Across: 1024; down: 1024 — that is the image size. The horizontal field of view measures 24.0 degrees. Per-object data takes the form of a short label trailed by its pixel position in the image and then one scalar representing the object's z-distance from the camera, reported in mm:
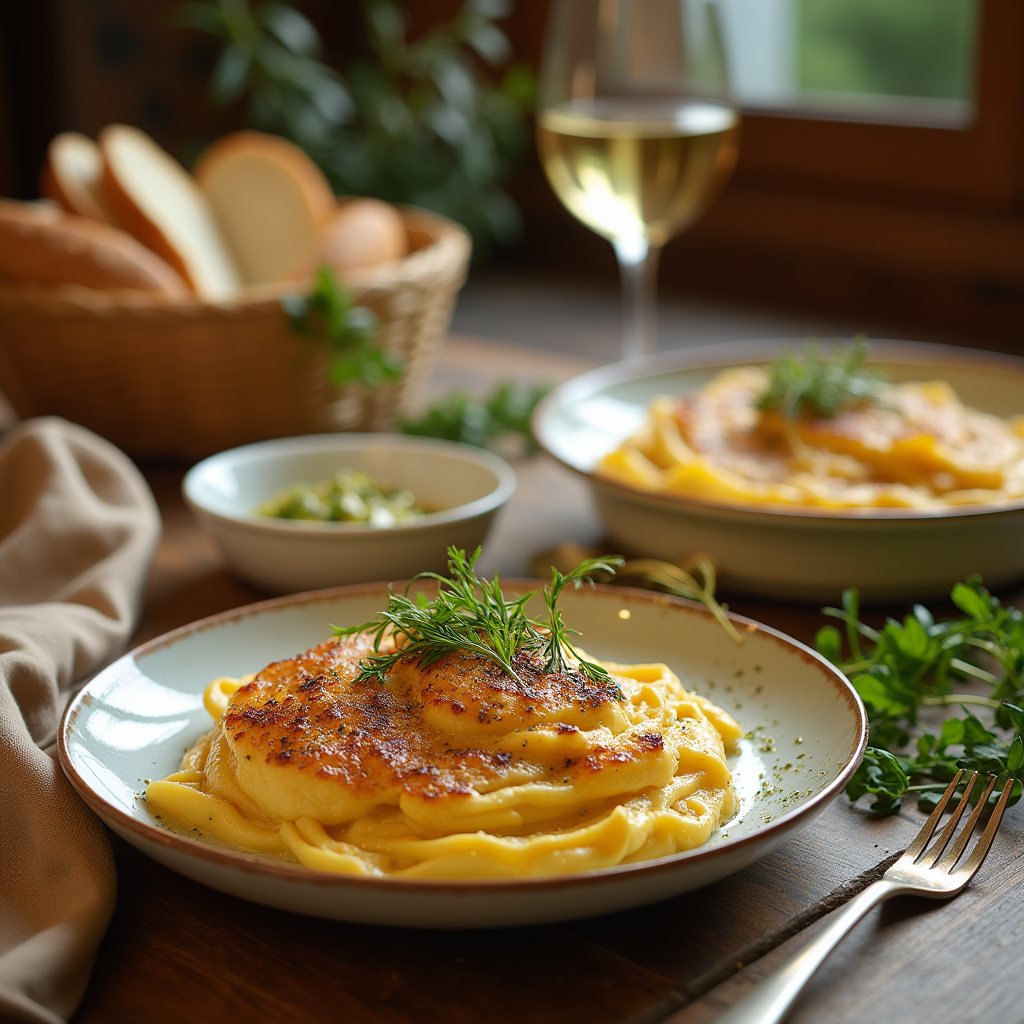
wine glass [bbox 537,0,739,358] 1026
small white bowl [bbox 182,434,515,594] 922
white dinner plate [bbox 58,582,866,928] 674
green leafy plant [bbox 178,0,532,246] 1560
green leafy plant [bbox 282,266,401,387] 1059
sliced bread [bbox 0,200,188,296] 1066
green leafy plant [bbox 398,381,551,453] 1094
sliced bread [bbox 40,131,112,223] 1139
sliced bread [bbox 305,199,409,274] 1114
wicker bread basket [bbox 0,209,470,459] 1049
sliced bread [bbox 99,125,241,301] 1119
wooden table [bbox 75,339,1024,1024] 702
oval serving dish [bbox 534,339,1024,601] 894
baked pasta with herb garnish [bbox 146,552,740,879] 727
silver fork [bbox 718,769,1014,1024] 664
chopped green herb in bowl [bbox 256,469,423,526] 955
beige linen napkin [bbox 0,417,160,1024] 729
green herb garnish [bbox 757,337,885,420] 978
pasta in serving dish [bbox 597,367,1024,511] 939
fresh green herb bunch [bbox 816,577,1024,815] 794
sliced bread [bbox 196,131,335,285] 1179
